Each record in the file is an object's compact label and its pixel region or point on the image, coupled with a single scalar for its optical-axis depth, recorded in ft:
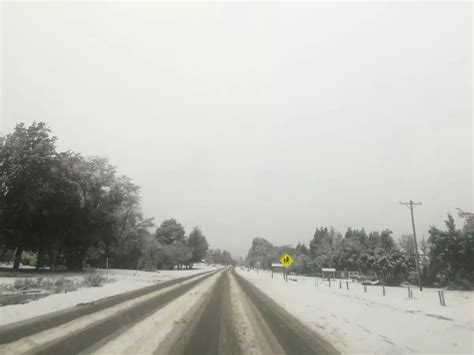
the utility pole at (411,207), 122.42
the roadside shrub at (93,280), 70.96
